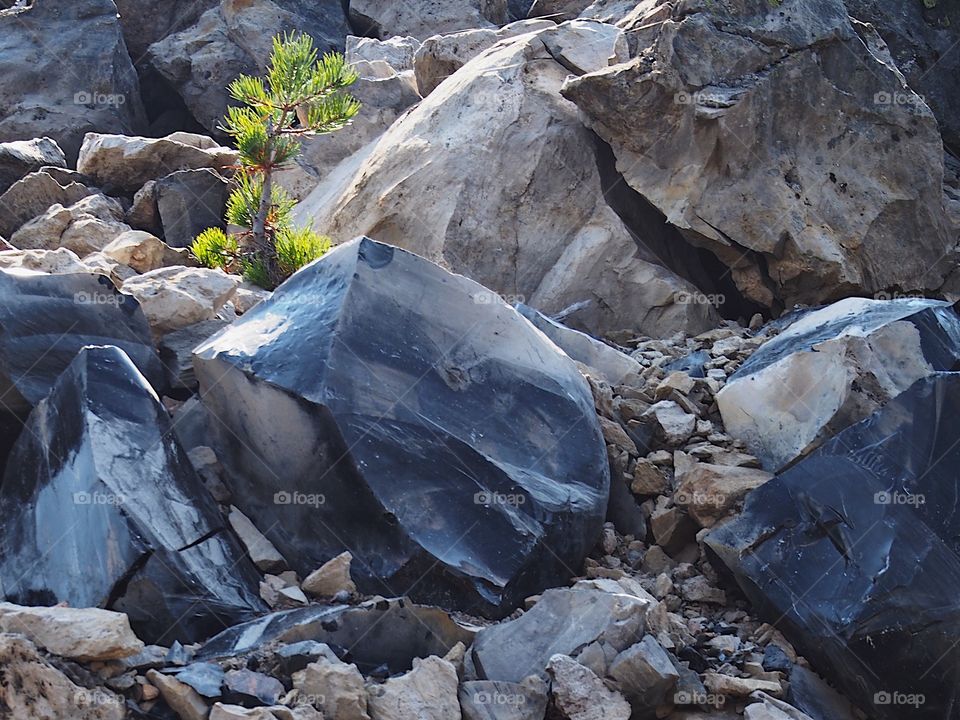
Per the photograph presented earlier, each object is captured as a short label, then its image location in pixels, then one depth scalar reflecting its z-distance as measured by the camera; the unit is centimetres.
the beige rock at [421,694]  401
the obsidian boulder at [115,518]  452
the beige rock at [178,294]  649
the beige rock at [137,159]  1043
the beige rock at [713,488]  560
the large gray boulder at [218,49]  1345
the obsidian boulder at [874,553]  475
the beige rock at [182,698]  383
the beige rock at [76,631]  385
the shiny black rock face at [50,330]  532
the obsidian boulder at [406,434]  495
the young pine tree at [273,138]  807
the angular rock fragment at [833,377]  587
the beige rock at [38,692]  369
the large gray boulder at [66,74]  1266
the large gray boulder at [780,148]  817
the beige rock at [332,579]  479
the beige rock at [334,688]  393
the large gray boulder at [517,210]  832
